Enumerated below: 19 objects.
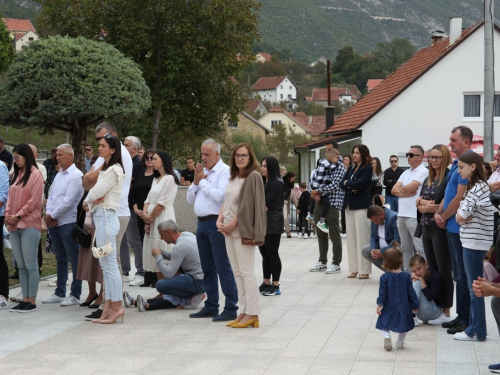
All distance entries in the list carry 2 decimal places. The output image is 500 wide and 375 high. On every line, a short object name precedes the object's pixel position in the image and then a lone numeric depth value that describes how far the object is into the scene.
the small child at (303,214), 21.42
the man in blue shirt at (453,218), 8.10
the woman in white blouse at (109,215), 8.89
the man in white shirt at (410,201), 10.98
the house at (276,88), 184.12
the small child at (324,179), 13.45
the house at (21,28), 163.75
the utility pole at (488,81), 15.54
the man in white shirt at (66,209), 9.80
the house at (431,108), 33.91
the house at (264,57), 195.88
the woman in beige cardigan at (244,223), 8.57
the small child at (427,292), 8.71
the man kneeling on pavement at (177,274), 9.70
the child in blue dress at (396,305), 7.59
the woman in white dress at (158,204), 10.92
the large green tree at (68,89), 19.36
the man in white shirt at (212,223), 9.04
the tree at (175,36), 31.33
